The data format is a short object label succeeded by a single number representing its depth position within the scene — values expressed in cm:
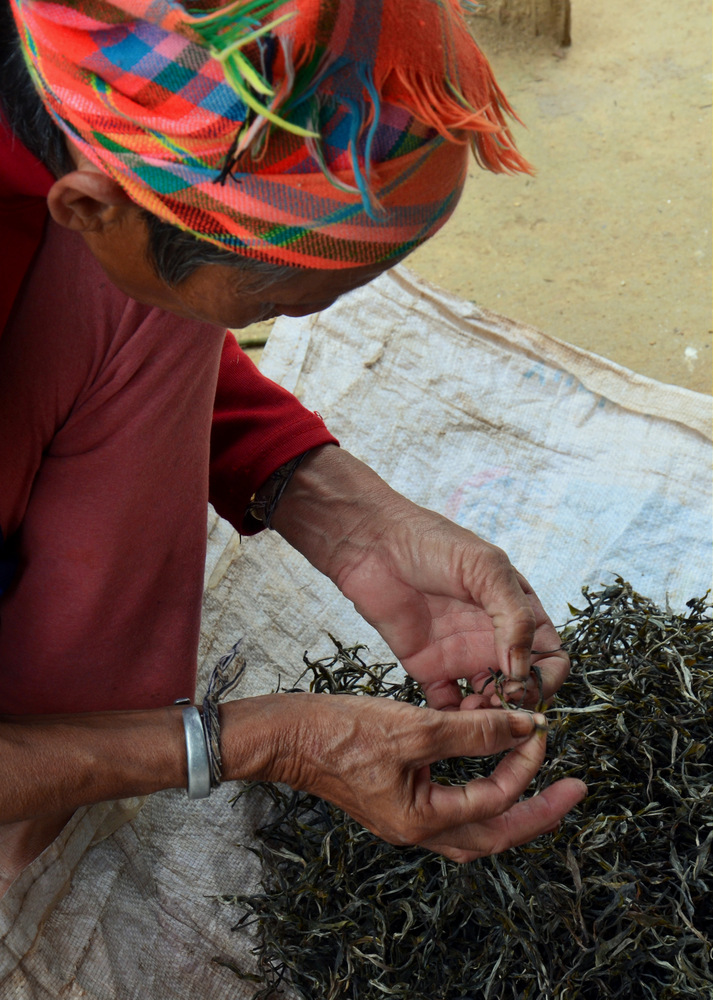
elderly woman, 86
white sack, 162
